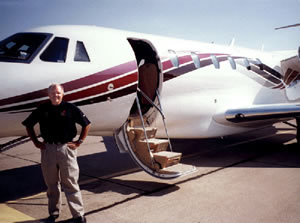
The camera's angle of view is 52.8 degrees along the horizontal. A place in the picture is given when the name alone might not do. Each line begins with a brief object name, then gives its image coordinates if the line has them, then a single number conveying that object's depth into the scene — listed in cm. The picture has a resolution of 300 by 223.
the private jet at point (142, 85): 483
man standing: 396
